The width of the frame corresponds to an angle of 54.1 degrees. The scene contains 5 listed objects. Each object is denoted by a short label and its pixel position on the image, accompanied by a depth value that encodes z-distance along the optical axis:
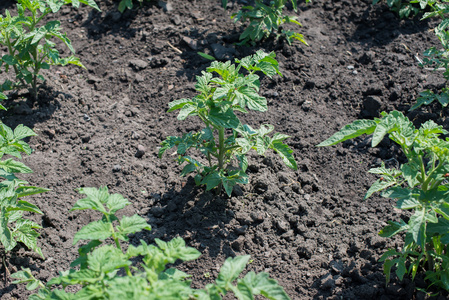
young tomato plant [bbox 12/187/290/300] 1.97
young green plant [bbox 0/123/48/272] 2.89
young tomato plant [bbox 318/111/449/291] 2.45
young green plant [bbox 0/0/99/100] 3.84
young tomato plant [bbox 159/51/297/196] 2.99
